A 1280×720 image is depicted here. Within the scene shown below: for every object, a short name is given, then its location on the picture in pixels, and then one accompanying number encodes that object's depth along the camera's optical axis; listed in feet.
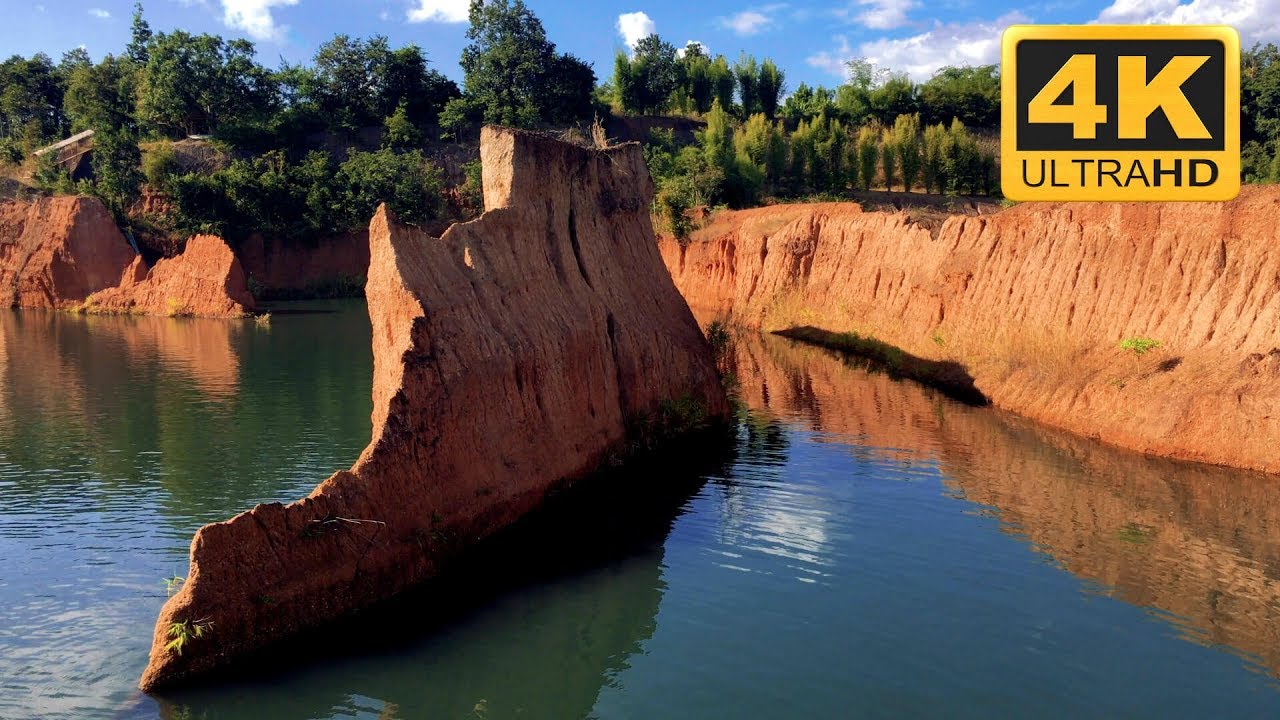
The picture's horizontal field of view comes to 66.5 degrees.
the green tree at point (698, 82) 298.56
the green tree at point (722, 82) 301.22
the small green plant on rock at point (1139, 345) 73.56
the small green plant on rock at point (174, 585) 38.82
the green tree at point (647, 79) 287.07
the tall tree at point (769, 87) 307.78
